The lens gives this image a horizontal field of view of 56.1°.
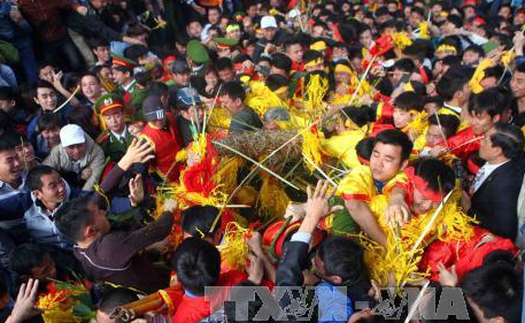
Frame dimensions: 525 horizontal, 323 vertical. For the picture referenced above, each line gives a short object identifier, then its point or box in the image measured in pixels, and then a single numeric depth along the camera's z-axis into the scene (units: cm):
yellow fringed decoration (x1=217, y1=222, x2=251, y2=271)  274
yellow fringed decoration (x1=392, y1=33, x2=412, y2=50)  701
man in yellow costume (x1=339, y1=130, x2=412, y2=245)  272
